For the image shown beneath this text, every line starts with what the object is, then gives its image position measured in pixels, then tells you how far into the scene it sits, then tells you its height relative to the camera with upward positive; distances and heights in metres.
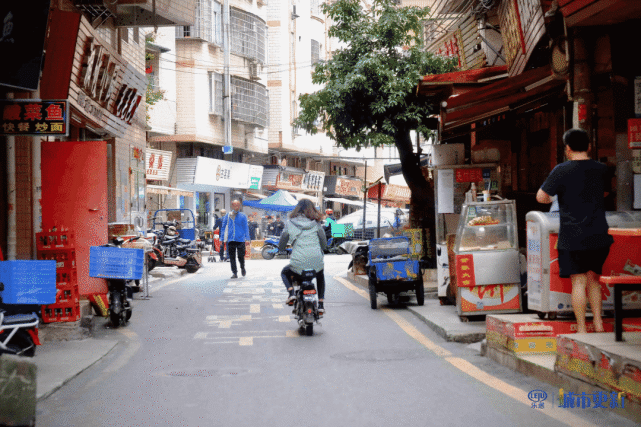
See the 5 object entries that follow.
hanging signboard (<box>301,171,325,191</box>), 48.72 +2.55
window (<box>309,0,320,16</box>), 49.88 +13.92
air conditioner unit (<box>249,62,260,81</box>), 38.59 +7.55
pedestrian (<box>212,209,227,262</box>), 27.67 -0.71
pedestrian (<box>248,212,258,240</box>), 38.62 -0.37
